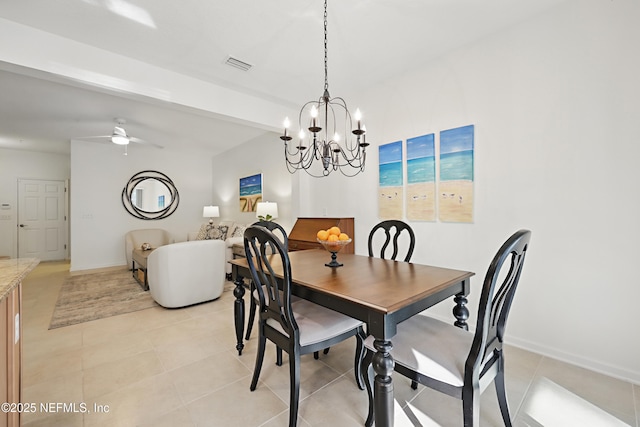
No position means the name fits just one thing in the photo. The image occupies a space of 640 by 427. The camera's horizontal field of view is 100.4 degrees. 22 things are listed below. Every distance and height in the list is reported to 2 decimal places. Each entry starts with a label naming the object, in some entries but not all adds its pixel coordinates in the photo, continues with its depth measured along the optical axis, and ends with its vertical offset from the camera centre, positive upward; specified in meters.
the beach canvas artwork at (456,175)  2.42 +0.36
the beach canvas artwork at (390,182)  2.92 +0.36
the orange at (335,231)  1.81 -0.12
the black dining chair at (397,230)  2.11 -0.14
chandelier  3.47 +1.13
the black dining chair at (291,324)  1.38 -0.65
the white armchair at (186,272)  3.04 -0.71
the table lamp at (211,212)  6.07 +0.01
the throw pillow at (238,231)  4.97 -0.35
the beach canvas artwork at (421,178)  2.65 +0.36
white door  6.10 -0.18
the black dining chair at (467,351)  1.08 -0.65
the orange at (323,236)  1.82 -0.16
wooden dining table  1.11 -0.38
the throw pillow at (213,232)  5.32 -0.40
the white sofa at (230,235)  4.45 -0.44
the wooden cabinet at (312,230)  3.28 -0.23
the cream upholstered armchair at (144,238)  5.39 -0.56
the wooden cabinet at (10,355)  1.01 -0.60
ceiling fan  3.85 +1.09
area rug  2.94 -1.14
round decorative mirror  5.93 +0.39
